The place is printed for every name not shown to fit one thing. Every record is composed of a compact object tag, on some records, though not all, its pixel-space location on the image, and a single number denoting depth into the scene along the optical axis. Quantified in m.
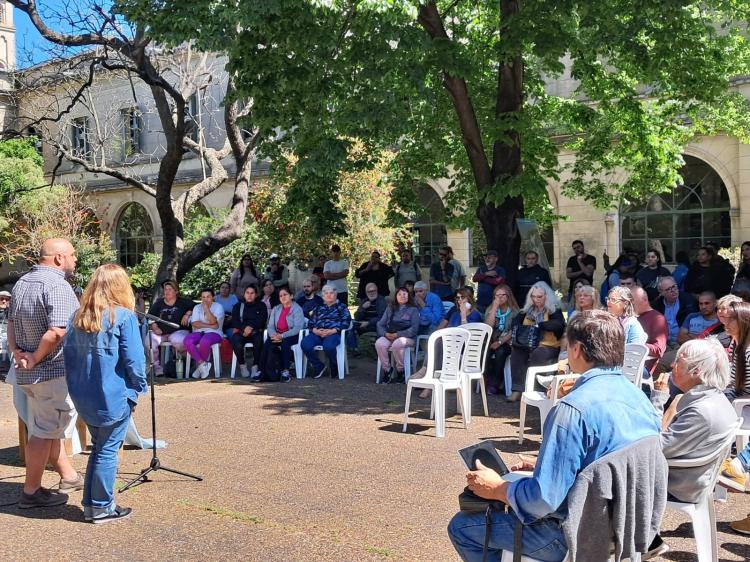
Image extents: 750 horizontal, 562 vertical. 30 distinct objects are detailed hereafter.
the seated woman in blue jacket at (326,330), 11.59
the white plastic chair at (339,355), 11.59
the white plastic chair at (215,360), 12.10
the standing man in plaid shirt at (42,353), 5.56
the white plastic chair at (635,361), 6.93
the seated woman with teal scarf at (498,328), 9.80
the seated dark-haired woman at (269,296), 12.94
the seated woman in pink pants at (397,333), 10.97
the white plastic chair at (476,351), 8.68
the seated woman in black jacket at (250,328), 11.98
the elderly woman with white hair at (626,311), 7.27
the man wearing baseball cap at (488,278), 12.07
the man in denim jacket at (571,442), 2.93
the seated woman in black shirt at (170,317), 12.13
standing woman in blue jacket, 5.16
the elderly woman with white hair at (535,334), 8.81
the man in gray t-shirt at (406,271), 14.98
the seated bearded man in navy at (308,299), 12.27
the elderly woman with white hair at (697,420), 4.12
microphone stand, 6.03
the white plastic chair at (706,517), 4.18
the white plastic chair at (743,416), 5.64
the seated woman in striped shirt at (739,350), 5.82
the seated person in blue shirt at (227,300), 12.93
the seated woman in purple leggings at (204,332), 12.01
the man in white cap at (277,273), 15.17
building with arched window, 20.11
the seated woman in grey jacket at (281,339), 11.52
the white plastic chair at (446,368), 7.99
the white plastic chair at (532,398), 6.86
